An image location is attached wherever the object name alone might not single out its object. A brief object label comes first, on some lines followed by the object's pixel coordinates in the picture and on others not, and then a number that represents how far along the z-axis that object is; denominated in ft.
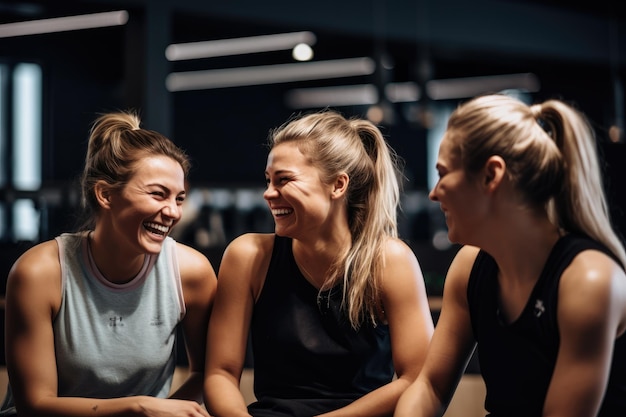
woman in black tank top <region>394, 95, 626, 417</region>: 5.20
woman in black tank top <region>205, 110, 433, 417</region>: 7.00
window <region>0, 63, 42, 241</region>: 31.19
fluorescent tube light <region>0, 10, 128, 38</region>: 30.45
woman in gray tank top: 6.77
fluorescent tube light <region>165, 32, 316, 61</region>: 31.71
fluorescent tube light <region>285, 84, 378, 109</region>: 43.70
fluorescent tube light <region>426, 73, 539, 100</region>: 38.58
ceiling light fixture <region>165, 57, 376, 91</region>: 38.29
